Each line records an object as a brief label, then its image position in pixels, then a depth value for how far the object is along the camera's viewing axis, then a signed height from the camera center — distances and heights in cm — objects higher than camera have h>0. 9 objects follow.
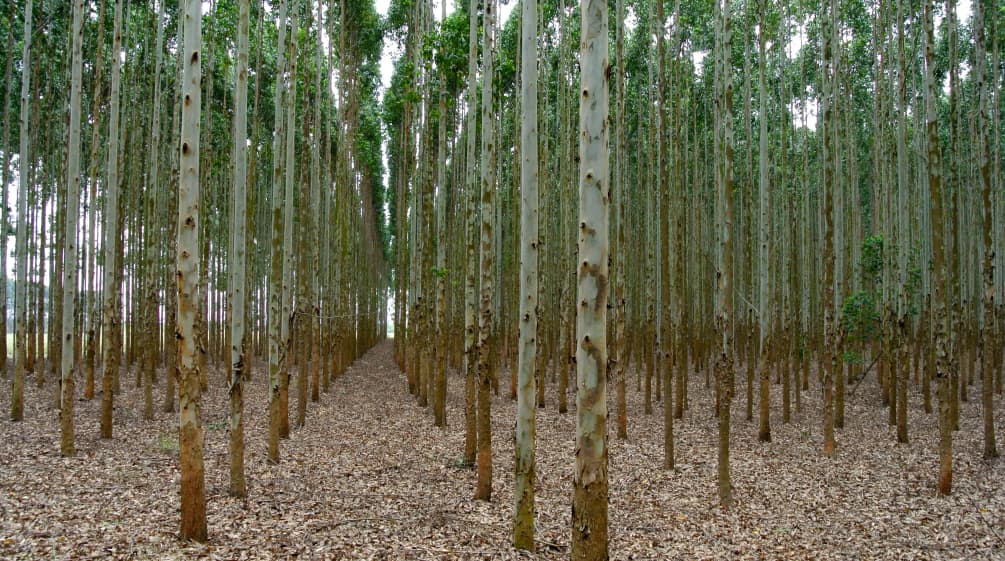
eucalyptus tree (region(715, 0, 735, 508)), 599 +9
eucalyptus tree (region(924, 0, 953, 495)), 646 +48
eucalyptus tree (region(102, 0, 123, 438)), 760 +31
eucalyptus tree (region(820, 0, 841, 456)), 779 +7
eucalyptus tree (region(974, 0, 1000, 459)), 708 +67
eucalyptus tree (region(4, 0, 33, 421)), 814 +36
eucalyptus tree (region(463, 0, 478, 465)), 705 -23
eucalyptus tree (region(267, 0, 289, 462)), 723 -15
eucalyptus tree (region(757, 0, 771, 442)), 741 +74
